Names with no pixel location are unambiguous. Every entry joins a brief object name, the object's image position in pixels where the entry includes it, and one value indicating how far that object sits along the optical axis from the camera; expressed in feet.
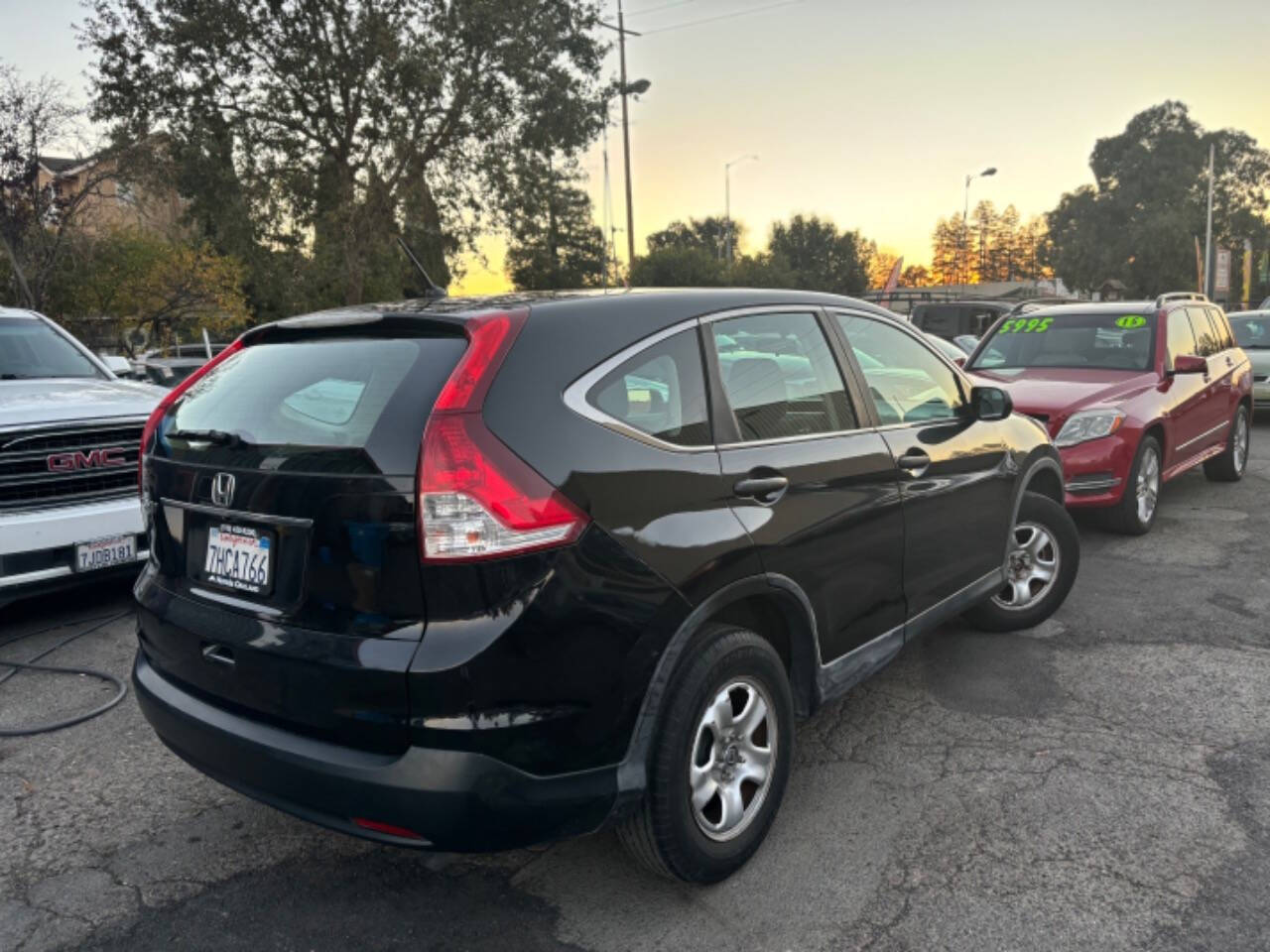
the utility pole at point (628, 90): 87.45
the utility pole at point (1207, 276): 139.01
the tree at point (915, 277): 429.58
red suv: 21.49
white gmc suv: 15.31
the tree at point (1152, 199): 227.40
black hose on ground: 12.73
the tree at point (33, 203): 50.34
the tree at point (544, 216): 83.87
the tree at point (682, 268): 189.78
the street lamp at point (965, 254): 378.53
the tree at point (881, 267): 401.49
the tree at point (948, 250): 393.09
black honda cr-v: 7.21
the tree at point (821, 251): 295.69
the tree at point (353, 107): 73.20
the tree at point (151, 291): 65.82
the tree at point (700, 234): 367.86
